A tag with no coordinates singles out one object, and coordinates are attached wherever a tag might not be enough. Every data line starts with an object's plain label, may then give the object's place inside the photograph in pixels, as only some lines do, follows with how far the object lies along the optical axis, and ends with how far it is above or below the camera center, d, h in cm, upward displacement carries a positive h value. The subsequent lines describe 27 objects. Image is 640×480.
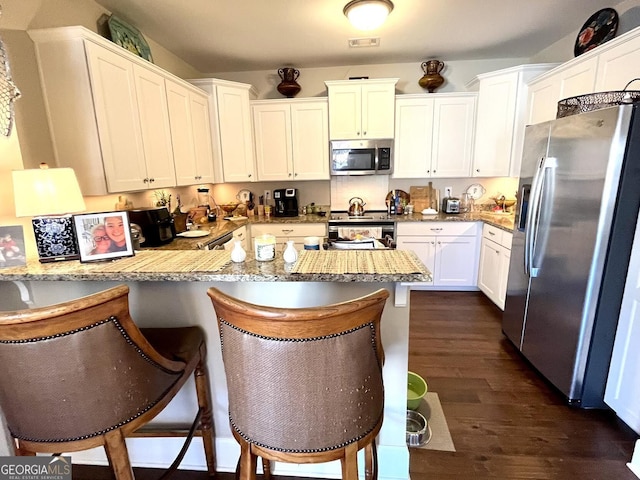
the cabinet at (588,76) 206 +77
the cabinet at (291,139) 376 +50
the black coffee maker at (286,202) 393 -27
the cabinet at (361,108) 359 +81
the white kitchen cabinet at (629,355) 166 -98
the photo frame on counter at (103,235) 126 -21
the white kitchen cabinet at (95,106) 180 +48
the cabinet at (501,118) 321 +63
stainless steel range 368 -56
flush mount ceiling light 223 +121
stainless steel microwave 373 +26
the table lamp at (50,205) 131 -10
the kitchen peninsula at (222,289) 114 -48
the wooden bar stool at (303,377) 76 -52
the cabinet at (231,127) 342 +61
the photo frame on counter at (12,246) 125 -25
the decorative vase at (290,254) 122 -29
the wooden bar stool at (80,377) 83 -57
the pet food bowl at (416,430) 166 -135
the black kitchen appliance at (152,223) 233 -31
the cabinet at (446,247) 358 -79
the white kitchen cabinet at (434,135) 364 +51
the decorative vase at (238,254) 124 -29
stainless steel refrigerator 164 -36
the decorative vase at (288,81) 377 +120
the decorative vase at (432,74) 360 +120
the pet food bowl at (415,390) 176 -125
